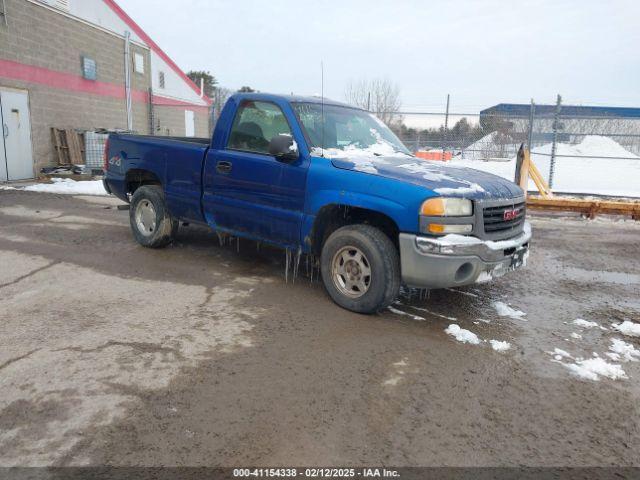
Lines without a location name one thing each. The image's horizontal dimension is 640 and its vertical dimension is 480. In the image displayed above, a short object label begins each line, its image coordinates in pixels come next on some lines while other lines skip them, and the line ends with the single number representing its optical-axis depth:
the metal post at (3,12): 12.82
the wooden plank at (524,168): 9.99
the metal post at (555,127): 12.75
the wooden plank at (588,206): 9.41
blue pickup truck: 3.91
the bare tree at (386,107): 16.39
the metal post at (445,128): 15.02
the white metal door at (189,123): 25.73
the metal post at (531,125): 12.82
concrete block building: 13.31
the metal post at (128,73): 18.41
